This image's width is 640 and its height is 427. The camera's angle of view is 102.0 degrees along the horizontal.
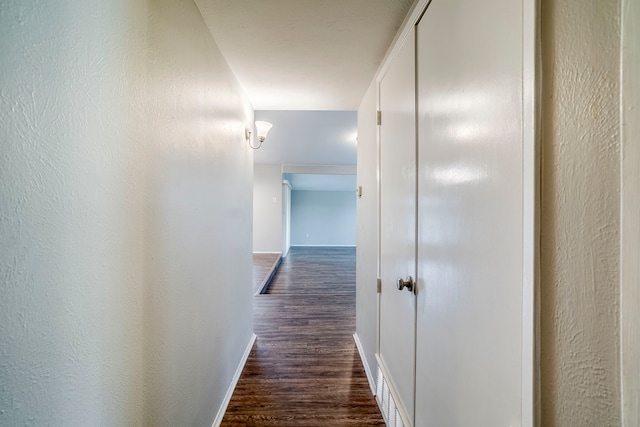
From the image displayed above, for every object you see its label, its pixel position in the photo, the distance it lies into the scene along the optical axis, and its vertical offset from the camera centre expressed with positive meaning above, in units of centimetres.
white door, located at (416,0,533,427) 56 +1
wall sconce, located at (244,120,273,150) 220 +74
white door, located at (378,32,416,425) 112 -3
